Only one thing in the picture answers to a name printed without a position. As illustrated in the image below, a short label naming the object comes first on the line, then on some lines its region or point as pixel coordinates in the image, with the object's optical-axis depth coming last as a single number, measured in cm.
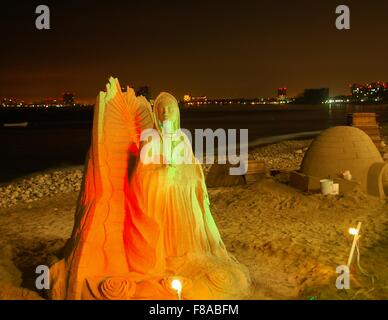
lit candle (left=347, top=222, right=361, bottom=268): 616
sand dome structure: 1164
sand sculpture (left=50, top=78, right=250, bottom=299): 530
